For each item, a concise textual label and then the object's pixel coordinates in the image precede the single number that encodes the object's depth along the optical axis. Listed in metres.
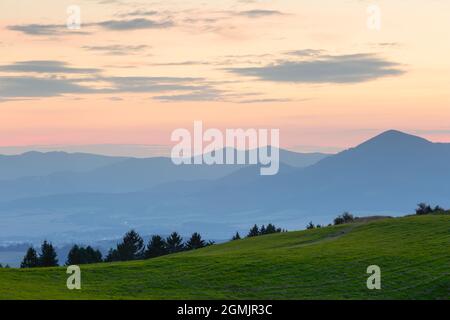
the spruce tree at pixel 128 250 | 126.06
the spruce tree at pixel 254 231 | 129.50
